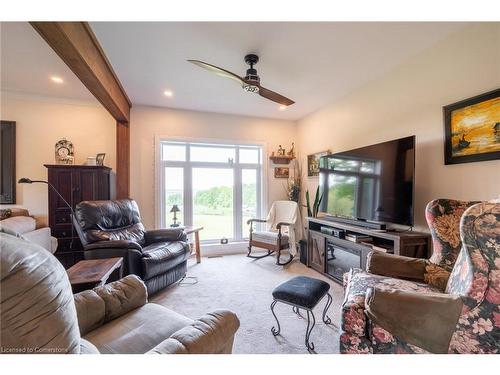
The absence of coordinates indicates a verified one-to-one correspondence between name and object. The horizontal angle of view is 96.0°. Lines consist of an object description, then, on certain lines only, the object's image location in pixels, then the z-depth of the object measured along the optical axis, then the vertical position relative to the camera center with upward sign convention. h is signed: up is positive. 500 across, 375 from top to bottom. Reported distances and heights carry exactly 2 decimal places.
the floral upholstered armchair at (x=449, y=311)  1.05 -0.64
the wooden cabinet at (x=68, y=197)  3.08 -0.22
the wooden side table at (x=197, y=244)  3.64 -1.02
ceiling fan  2.08 +1.02
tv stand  2.16 -0.68
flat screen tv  2.26 +0.04
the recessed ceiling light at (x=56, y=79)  2.93 +1.34
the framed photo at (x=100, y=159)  3.56 +0.36
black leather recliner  2.37 -0.71
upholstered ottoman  1.68 -0.84
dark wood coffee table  1.55 -0.69
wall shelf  4.51 +0.51
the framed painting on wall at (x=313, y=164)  4.04 +0.38
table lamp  3.74 -0.47
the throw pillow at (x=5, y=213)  3.05 -0.46
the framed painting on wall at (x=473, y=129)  1.78 +0.49
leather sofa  0.58 -0.63
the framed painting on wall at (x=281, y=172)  4.59 +0.25
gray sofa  2.69 -0.62
